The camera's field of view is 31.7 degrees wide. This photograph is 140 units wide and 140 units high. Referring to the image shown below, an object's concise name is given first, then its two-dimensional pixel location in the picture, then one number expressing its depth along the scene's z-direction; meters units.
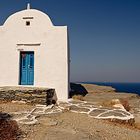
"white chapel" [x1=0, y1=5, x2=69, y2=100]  12.49
